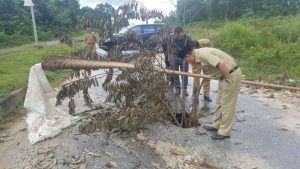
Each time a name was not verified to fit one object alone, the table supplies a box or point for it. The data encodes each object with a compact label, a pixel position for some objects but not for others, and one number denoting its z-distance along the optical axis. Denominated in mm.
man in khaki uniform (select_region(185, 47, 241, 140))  3024
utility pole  11305
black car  3477
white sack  3398
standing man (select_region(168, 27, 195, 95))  3577
